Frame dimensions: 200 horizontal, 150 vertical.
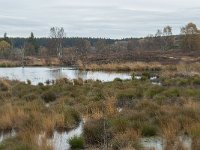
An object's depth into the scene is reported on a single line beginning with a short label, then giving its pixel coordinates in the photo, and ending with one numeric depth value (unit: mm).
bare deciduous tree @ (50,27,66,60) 93988
